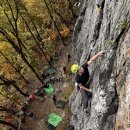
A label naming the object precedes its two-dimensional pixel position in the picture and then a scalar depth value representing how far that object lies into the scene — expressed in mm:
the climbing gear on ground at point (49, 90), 17346
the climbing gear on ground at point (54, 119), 14733
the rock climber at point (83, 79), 7730
